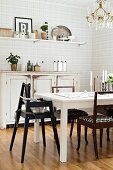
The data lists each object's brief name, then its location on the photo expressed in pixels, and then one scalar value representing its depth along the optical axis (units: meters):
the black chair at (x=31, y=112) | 3.29
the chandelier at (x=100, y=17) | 3.62
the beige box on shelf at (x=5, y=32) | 5.13
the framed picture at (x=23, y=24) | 5.38
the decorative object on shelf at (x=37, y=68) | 5.37
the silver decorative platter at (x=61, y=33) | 5.70
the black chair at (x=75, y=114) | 4.08
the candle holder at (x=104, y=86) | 4.20
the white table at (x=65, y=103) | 3.25
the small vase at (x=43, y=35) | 5.46
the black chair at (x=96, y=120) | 3.37
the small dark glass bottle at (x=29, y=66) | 5.32
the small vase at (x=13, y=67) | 5.15
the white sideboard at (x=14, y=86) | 4.89
